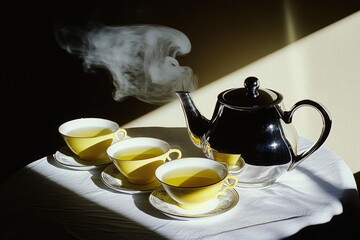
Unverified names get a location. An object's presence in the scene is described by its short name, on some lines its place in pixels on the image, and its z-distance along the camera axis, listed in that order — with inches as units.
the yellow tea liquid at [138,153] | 44.7
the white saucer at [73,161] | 46.3
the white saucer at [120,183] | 41.4
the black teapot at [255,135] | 40.3
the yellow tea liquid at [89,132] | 49.4
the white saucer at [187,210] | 36.9
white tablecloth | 35.8
